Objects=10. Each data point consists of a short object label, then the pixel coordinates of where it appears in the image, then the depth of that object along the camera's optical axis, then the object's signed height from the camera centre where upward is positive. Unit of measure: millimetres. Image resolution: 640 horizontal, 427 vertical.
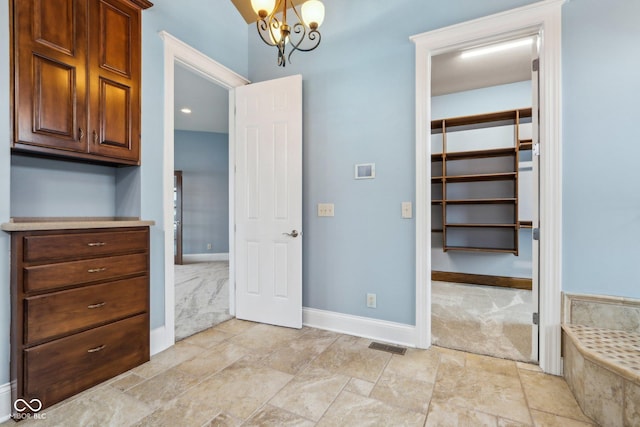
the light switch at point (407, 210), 2391 +30
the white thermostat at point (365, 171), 2544 +374
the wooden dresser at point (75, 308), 1523 -559
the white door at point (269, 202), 2732 +109
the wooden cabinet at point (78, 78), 1579 +809
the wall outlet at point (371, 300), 2557 -754
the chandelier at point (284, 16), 1613 +1149
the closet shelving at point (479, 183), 4090 +463
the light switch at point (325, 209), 2740 +41
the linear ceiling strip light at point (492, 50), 3129 +1818
